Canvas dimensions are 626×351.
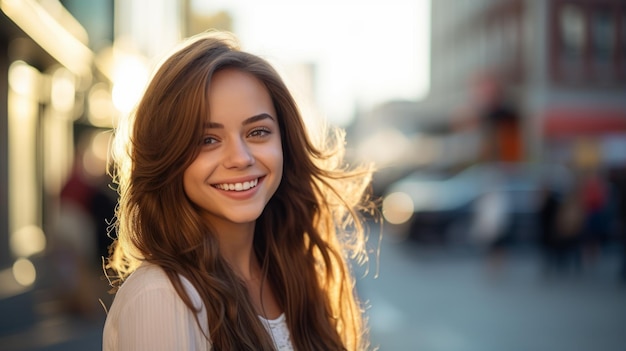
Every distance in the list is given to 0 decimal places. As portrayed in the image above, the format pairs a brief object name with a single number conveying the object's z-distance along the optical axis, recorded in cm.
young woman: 195
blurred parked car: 1972
